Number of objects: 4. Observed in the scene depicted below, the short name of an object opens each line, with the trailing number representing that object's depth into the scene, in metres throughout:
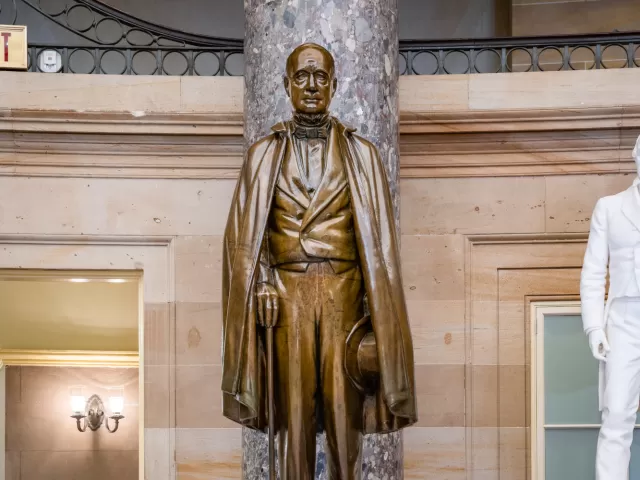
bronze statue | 5.06
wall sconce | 11.55
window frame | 8.42
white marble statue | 7.04
